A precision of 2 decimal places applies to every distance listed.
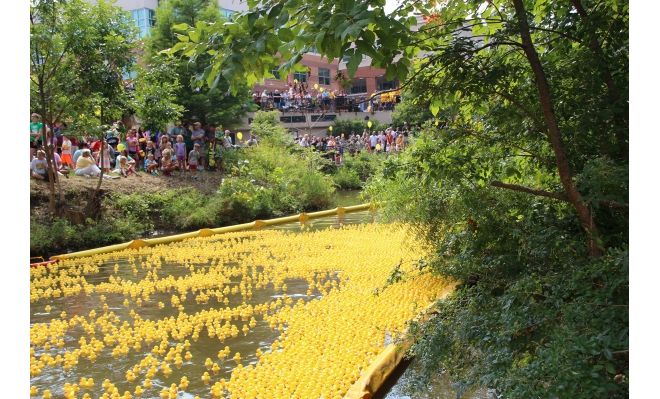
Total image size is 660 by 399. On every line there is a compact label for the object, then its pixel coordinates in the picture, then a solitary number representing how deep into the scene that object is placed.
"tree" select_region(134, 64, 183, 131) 15.04
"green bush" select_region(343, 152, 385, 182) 28.42
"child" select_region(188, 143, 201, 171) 20.97
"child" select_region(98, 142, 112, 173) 17.53
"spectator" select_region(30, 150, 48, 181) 15.41
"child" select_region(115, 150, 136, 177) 18.33
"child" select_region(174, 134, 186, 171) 20.38
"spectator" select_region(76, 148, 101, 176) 17.08
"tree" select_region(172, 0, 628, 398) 2.81
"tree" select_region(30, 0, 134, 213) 13.24
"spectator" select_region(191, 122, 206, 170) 21.31
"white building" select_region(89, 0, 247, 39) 36.00
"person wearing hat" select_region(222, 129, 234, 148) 22.73
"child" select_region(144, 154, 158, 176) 19.61
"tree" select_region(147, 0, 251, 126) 24.70
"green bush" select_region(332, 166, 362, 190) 27.73
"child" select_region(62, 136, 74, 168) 17.95
